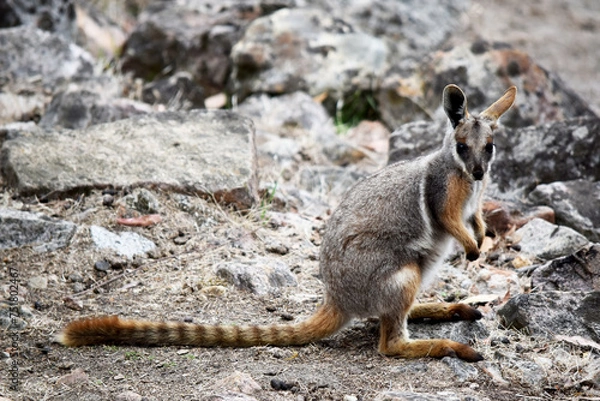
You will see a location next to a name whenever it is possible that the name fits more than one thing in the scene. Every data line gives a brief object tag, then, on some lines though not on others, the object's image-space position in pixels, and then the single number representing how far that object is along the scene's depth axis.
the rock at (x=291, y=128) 18.02
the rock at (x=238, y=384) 8.62
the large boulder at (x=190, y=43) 23.25
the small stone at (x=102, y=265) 11.84
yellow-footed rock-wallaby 9.80
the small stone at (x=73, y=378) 8.92
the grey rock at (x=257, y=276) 11.70
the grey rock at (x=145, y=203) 13.20
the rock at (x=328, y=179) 16.23
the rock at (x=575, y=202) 14.27
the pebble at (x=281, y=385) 8.84
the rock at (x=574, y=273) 11.10
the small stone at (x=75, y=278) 11.56
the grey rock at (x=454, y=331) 10.41
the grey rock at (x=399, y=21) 24.55
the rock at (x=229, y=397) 8.34
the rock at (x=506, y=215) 14.09
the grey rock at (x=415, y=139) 15.99
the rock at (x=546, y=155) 15.78
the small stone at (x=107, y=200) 13.07
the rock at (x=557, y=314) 10.23
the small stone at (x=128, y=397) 8.55
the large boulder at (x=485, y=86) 19.59
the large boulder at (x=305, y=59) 21.53
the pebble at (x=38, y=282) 11.27
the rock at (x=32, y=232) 11.98
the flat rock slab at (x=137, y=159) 13.37
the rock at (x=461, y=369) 9.25
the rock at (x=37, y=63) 19.09
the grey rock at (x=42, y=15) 21.55
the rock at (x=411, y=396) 8.32
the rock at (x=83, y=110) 17.34
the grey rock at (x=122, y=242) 12.28
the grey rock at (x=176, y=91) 21.31
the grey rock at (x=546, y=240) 12.96
